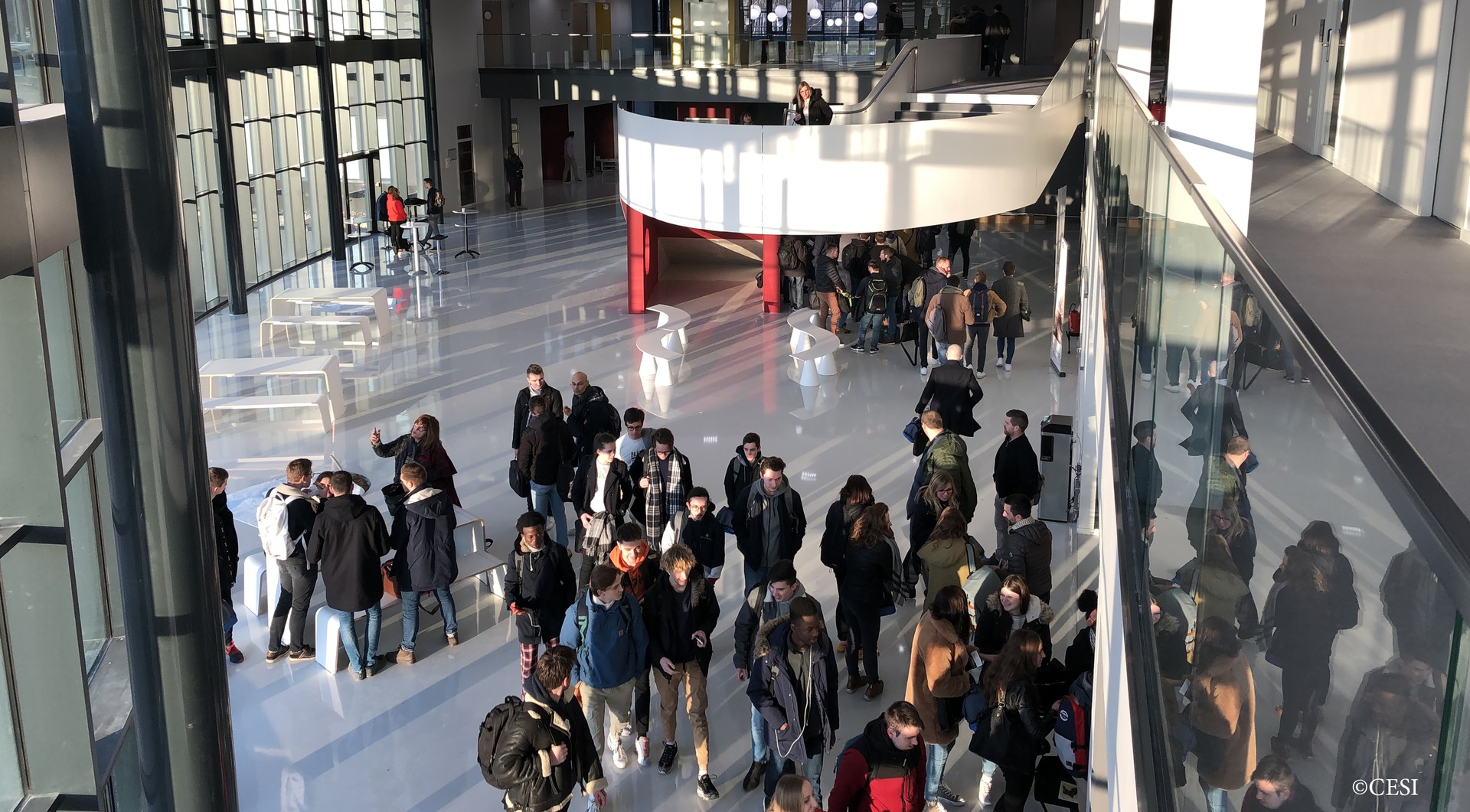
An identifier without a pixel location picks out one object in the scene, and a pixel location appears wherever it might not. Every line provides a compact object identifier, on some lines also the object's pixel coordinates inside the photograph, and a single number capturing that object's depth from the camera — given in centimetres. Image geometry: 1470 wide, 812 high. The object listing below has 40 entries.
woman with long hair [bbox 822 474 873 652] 782
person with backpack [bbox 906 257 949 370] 1481
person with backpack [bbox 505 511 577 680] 747
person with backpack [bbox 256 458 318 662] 810
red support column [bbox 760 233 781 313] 1906
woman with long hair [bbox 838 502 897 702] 736
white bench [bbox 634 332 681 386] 1495
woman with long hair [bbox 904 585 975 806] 642
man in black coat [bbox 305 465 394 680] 784
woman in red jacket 2281
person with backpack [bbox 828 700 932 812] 553
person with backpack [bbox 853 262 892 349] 1627
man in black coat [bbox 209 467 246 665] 816
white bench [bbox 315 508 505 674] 830
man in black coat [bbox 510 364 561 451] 1003
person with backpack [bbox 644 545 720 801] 678
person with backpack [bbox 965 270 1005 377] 1477
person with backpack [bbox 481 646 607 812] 564
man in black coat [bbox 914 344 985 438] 1095
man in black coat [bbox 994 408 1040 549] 932
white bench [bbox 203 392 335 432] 1338
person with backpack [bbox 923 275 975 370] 1442
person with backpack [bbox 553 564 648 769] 646
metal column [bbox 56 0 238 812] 466
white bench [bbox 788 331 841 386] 1516
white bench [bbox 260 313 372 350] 1698
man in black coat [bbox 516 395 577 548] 972
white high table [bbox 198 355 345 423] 1381
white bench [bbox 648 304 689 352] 1647
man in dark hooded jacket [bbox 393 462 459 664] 812
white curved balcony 1622
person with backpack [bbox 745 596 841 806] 611
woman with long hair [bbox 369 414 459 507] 930
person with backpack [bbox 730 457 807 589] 814
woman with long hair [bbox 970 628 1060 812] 595
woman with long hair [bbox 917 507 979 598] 773
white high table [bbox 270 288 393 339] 1736
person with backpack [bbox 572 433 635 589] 891
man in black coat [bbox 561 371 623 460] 1014
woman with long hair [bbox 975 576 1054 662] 670
